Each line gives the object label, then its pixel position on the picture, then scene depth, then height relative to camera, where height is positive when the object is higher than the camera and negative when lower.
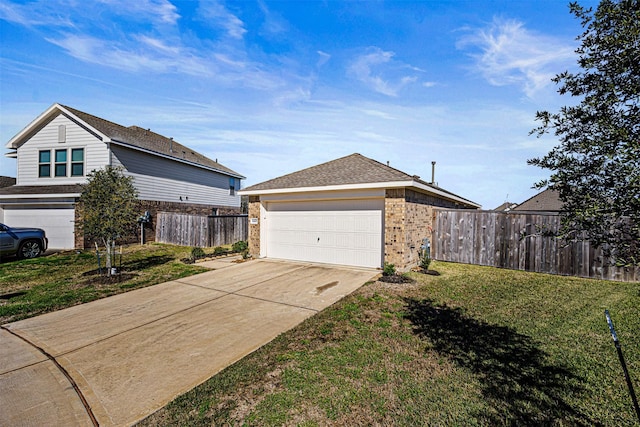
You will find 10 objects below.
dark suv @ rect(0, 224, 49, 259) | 11.31 -1.58
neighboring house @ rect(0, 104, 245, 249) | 14.53 +2.17
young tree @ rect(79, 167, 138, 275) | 8.80 -0.12
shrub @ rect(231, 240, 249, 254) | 12.29 -1.63
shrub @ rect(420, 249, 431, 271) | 9.45 -1.59
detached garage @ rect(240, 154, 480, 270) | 9.18 -0.10
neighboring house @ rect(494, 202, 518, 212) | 38.41 +1.40
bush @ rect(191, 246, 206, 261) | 11.58 -1.89
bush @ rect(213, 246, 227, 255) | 12.96 -1.96
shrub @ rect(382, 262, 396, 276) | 8.38 -1.67
